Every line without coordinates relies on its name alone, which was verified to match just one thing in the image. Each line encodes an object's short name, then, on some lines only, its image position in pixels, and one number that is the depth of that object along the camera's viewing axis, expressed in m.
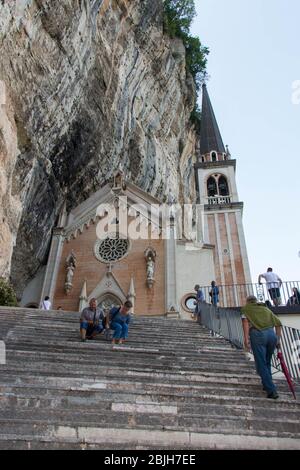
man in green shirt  4.71
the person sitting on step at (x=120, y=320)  7.15
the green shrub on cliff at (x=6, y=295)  11.03
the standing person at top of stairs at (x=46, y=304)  12.43
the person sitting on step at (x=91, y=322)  7.00
